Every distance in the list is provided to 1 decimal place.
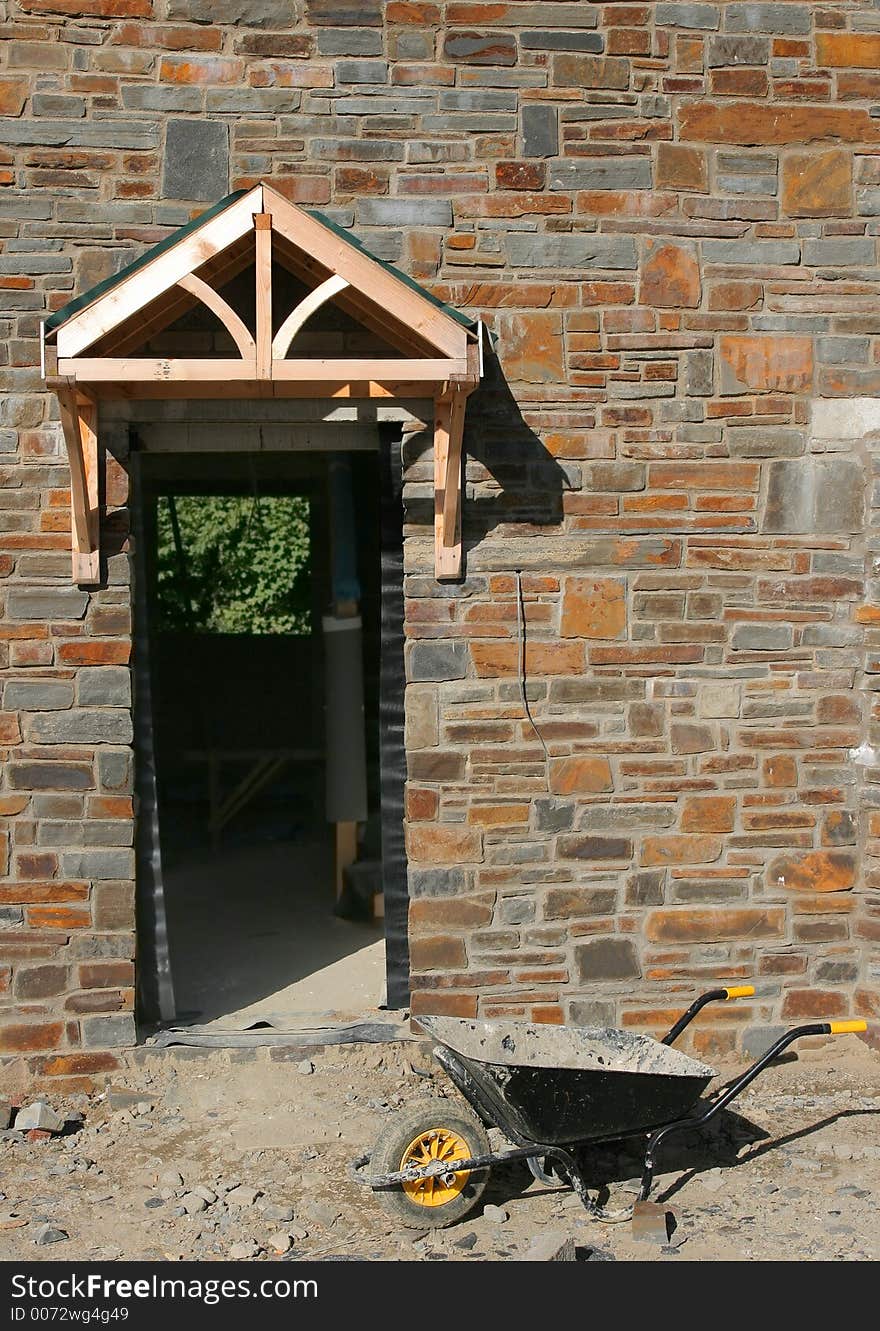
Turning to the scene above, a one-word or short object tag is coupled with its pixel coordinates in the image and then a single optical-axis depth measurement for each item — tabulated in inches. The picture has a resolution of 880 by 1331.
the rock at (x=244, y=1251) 165.5
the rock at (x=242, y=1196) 182.1
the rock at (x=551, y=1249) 162.7
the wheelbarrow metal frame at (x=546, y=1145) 167.6
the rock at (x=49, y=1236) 169.8
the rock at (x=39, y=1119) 202.4
